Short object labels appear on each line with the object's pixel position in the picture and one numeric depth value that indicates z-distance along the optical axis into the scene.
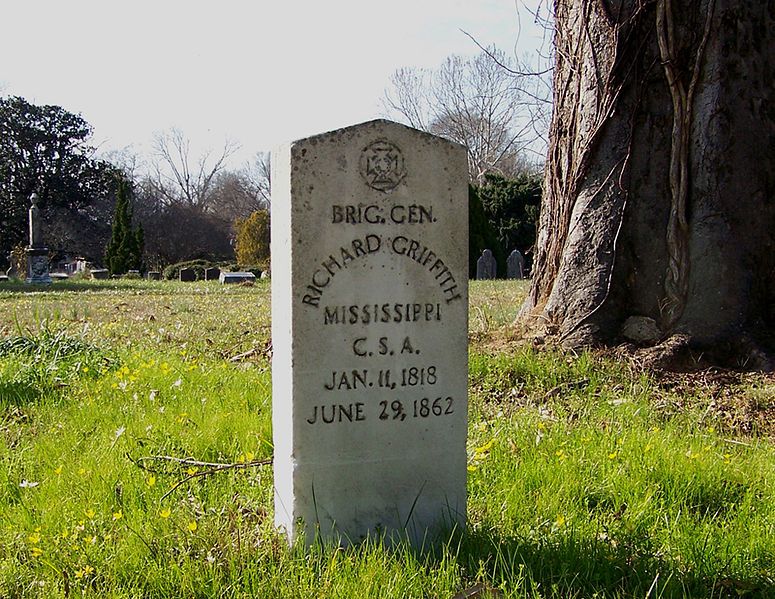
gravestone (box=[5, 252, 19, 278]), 29.67
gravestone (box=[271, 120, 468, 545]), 2.59
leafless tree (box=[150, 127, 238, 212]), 53.09
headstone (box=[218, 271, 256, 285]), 19.73
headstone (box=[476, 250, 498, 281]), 21.75
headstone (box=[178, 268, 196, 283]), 24.20
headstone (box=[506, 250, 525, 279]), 23.48
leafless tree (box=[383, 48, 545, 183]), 40.12
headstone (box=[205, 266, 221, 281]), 24.65
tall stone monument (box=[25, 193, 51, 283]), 21.69
